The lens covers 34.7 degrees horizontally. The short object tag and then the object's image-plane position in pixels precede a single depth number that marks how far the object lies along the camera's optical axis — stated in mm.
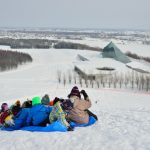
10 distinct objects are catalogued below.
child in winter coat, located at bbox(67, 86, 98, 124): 7177
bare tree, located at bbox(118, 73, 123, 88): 31088
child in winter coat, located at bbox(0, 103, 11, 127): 7483
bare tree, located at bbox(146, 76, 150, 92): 29226
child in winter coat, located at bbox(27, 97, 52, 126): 6930
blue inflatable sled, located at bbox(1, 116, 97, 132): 6607
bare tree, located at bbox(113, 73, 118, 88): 31133
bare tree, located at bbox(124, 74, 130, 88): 31736
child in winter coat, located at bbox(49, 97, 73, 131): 6750
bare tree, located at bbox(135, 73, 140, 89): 31407
